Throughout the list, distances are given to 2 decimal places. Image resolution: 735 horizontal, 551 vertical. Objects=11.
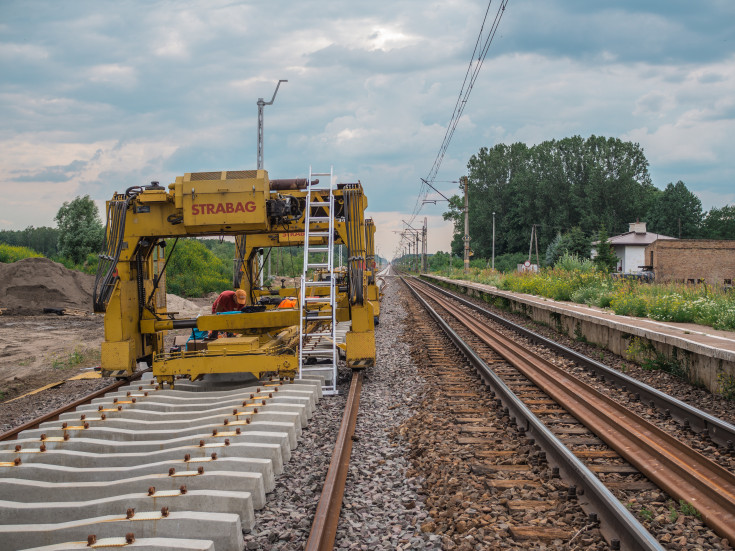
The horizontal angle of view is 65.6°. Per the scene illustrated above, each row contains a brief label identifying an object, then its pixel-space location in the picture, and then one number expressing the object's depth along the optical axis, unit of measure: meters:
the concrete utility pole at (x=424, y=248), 84.78
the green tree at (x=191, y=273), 35.44
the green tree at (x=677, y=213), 94.81
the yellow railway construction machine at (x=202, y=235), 7.94
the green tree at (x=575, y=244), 61.03
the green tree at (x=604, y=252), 48.84
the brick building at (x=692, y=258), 53.31
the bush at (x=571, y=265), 28.11
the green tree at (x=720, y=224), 95.69
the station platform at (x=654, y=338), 8.77
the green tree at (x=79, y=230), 46.88
